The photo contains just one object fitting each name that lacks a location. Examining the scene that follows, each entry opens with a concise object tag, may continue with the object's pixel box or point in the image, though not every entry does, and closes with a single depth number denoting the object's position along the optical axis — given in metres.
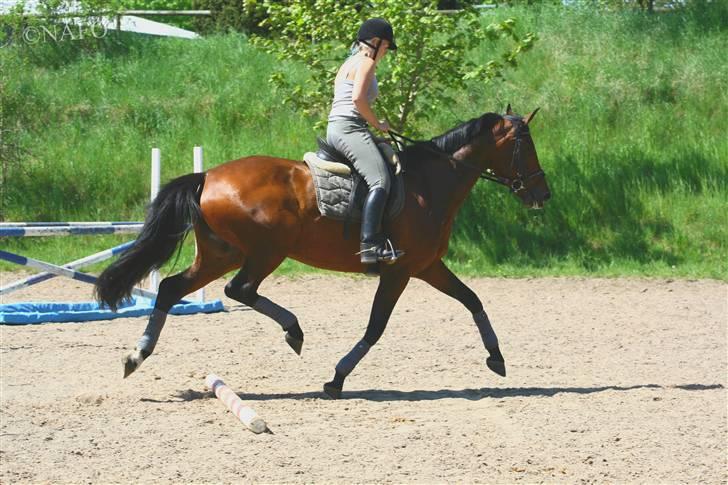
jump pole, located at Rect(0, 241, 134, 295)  19.16
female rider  14.49
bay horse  14.79
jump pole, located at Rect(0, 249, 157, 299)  18.16
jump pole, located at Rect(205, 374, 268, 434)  12.38
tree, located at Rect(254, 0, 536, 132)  27.41
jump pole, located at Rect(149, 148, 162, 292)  21.09
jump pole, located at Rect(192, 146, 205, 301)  21.14
